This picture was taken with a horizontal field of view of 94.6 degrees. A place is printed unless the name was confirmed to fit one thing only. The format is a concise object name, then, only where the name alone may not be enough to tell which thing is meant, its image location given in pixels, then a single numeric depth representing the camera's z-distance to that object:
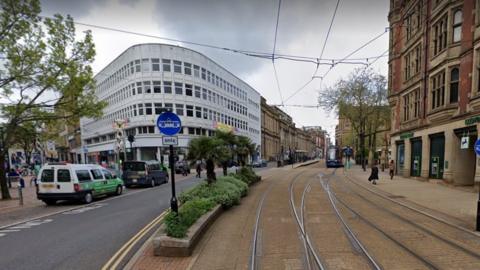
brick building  13.30
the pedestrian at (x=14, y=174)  25.11
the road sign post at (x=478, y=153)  6.18
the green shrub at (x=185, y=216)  5.12
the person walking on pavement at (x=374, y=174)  16.41
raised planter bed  4.81
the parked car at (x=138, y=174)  16.72
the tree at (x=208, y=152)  11.16
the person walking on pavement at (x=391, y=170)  19.23
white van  10.55
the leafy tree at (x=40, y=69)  10.73
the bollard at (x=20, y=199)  11.34
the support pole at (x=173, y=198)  5.67
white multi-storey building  34.62
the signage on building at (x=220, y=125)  41.81
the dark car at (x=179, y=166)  28.85
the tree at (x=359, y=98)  31.75
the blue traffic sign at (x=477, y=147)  6.59
